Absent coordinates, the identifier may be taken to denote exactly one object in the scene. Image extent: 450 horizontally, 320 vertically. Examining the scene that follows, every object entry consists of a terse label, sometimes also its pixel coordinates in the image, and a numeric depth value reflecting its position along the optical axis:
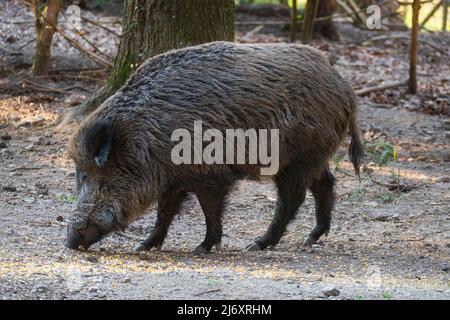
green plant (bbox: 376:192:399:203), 8.29
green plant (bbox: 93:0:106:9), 14.97
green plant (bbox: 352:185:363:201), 8.45
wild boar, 6.33
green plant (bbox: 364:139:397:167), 9.45
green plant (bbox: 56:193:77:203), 7.91
